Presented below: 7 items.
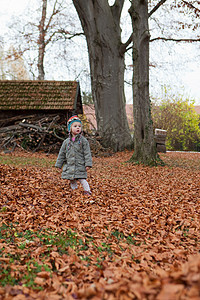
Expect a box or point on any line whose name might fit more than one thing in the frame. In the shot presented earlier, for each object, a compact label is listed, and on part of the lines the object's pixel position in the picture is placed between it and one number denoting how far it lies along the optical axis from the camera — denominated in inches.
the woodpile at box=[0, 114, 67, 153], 476.1
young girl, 207.9
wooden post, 604.7
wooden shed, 538.9
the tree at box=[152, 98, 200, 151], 815.7
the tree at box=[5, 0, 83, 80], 725.3
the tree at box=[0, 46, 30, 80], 1269.2
